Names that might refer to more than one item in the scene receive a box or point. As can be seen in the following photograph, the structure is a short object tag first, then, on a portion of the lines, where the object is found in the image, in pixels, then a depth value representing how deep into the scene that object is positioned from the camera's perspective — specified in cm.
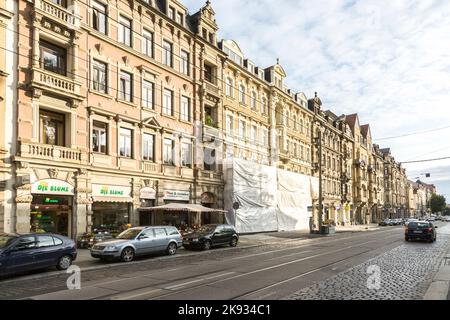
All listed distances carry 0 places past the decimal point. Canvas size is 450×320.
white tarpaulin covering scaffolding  3472
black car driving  2758
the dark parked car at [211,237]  2230
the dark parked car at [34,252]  1270
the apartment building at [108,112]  2030
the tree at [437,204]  15836
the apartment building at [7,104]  1867
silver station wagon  1670
